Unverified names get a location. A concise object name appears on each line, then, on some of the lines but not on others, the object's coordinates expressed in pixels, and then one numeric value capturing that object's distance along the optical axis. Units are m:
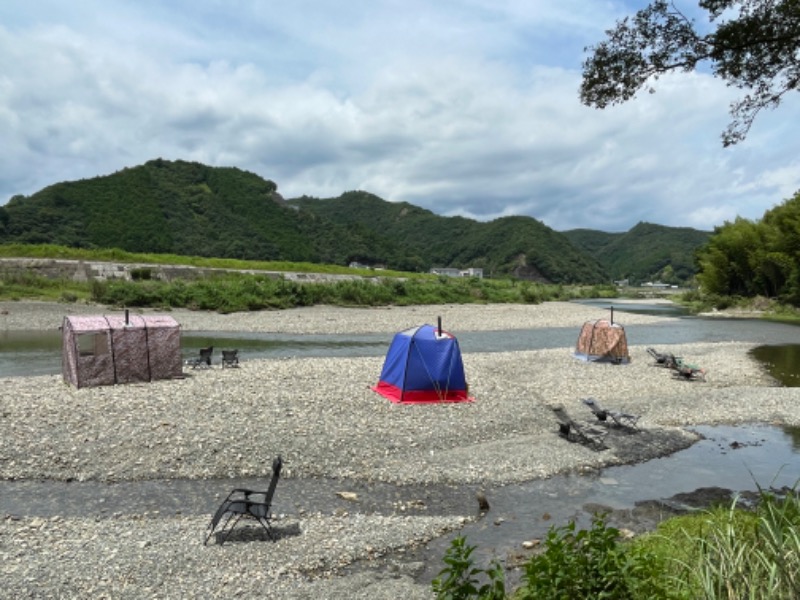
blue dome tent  21.03
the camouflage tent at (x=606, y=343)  32.59
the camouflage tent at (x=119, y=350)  21.67
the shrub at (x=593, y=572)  5.74
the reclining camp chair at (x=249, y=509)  10.80
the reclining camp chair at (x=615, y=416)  19.53
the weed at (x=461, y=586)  5.84
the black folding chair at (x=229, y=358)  26.64
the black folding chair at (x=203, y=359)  26.41
